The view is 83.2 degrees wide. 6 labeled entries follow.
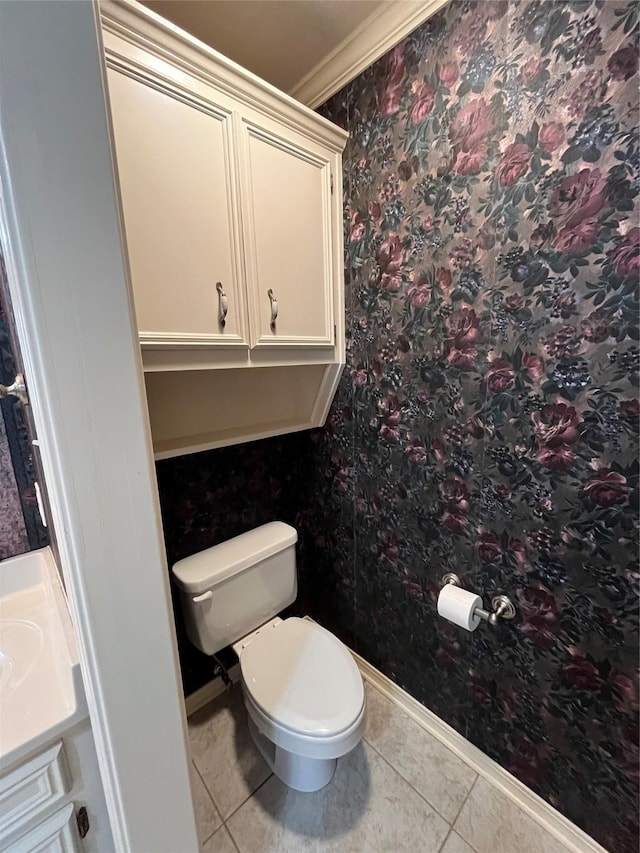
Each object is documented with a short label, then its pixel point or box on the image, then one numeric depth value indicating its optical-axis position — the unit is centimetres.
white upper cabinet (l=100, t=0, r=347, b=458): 91
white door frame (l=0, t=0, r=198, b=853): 45
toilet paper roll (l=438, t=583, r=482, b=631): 114
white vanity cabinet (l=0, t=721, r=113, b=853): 66
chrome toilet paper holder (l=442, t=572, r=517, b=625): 111
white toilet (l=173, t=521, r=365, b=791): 112
